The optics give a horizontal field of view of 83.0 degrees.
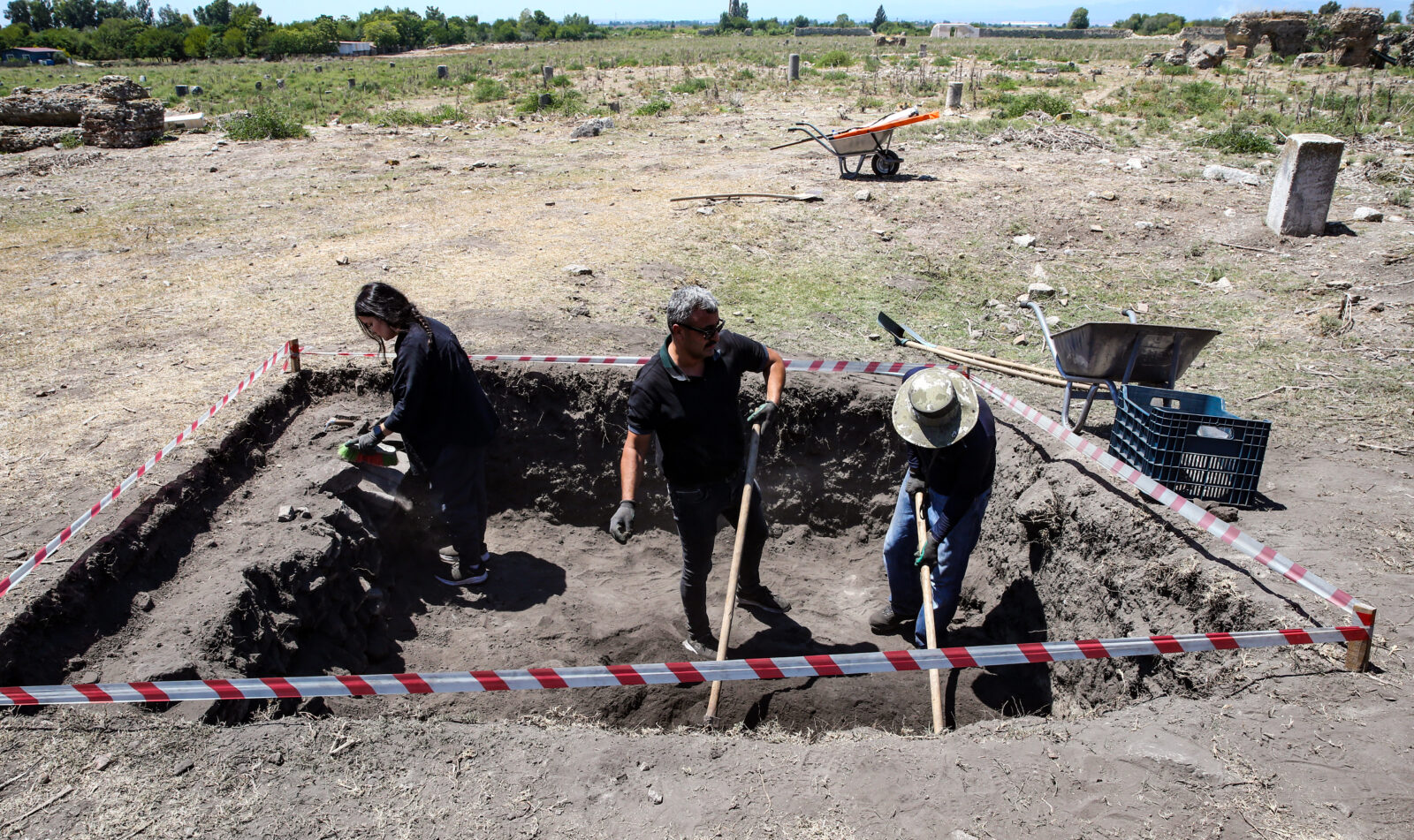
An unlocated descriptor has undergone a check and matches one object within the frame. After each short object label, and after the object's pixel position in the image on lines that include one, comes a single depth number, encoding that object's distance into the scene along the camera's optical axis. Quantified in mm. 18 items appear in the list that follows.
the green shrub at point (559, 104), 21859
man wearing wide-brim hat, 4242
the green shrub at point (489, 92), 24891
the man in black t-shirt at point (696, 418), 4043
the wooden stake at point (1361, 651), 3408
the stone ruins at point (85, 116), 17797
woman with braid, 4789
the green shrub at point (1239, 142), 13969
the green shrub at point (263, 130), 18703
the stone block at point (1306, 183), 9773
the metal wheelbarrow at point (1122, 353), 5270
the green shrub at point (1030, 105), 18203
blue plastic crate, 4695
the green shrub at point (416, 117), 20759
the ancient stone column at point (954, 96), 19812
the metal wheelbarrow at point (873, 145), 13133
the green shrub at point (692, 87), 24688
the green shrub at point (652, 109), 21234
